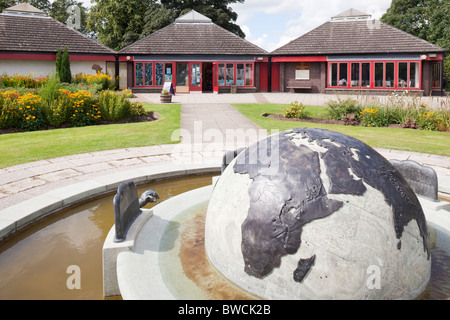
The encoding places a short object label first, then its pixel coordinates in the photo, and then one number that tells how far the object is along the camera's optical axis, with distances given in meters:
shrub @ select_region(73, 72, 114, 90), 30.28
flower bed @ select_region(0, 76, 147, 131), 15.14
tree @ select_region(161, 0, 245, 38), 47.84
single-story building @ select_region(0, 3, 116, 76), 32.47
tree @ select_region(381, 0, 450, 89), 44.09
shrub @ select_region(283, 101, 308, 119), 18.78
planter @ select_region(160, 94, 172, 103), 25.90
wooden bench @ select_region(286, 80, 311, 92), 37.19
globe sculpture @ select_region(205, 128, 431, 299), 3.23
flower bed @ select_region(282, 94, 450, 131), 15.75
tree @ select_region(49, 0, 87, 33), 58.97
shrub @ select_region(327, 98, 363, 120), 17.89
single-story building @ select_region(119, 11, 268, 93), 36.38
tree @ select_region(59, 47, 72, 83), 30.38
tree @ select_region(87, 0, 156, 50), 46.66
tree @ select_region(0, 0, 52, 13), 53.34
